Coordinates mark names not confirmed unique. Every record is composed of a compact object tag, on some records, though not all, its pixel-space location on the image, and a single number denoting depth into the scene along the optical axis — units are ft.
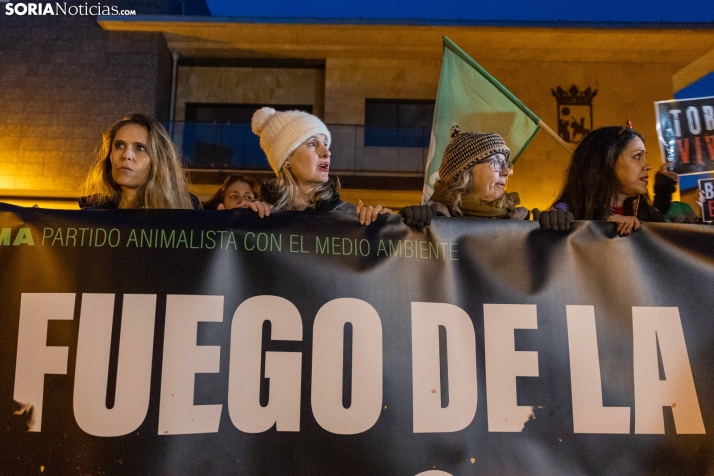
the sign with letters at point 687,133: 11.83
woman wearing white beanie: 9.87
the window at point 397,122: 42.65
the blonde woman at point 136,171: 9.43
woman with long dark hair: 10.18
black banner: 7.16
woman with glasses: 9.64
